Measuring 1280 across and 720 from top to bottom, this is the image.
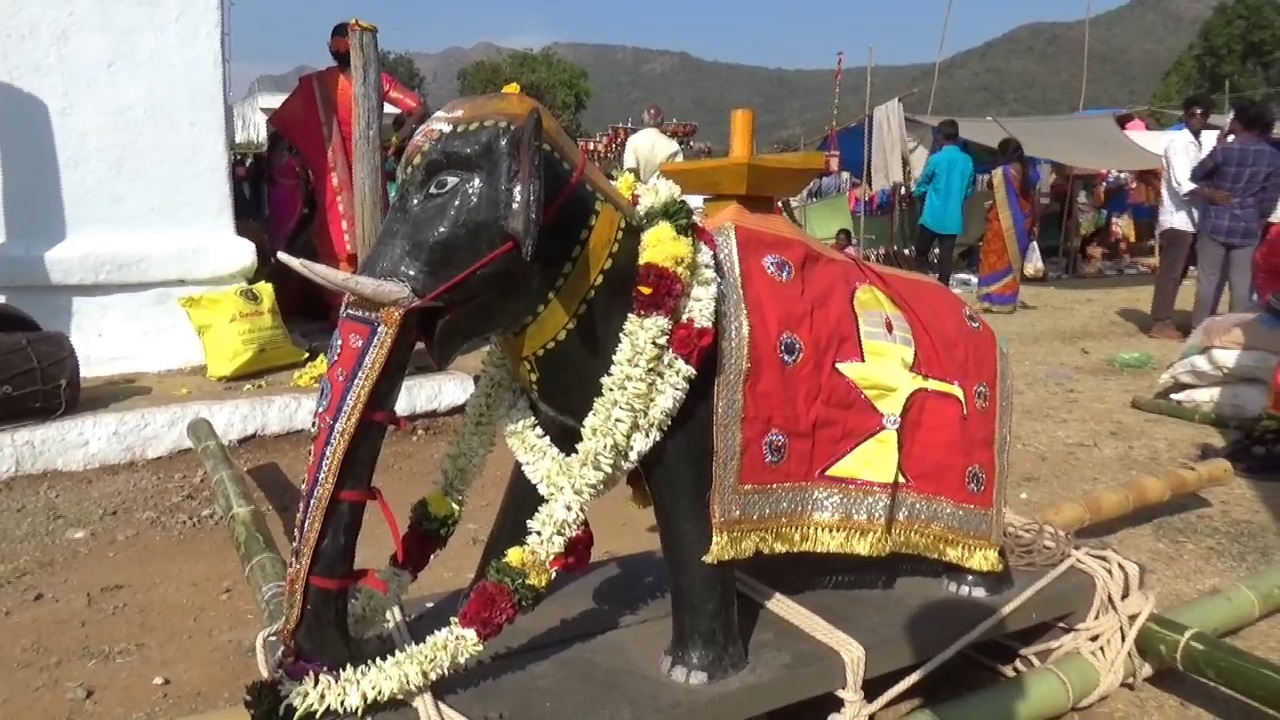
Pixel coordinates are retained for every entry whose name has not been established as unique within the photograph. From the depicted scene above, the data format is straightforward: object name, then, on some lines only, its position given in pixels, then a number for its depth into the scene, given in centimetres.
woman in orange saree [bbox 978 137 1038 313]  941
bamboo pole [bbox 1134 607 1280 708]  254
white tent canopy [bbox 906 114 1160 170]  1184
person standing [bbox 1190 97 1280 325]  728
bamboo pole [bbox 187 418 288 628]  268
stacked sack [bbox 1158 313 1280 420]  548
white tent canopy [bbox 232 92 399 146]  1969
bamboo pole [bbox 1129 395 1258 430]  557
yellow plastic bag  525
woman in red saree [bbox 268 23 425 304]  602
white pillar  511
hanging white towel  1161
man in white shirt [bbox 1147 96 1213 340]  812
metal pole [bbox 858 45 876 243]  1167
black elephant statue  197
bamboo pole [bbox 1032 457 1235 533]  354
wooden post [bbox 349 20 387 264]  517
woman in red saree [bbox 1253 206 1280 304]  504
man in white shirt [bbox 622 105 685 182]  676
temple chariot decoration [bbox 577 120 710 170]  1418
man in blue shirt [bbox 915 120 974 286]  984
